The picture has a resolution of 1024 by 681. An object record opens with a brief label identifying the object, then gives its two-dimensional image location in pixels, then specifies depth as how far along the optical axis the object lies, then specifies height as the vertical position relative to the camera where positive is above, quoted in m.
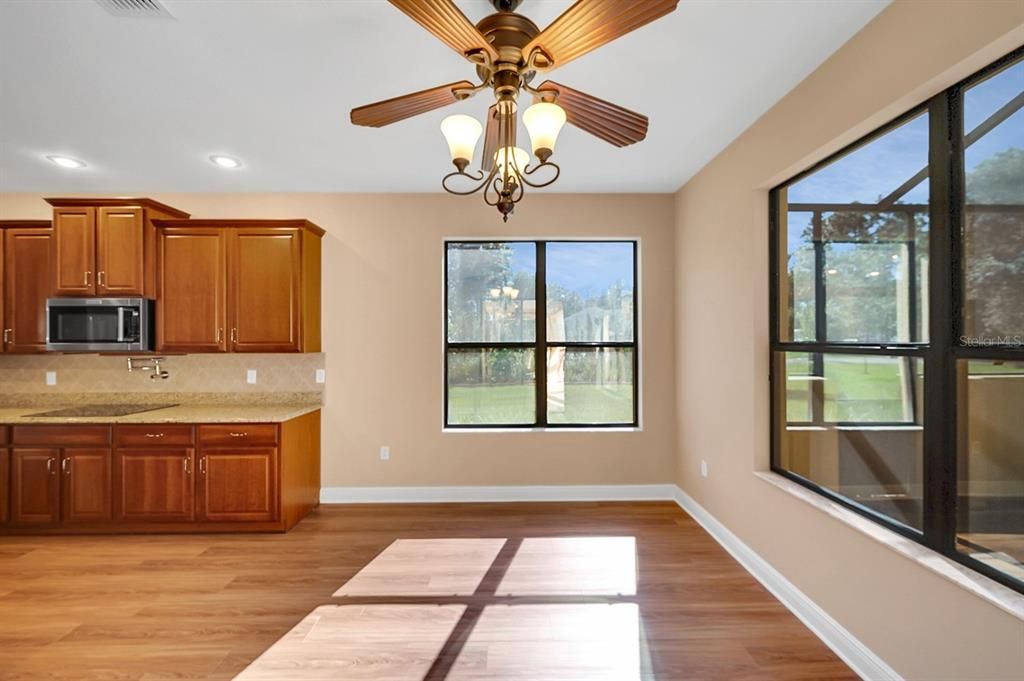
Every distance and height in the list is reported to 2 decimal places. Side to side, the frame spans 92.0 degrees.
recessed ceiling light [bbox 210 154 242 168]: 3.47 +1.29
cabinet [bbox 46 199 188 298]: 3.77 +0.74
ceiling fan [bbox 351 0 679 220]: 1.43 +0.92
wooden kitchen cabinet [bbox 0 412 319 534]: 3.56 -0.99
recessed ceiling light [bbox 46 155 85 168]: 3.48 +1.29
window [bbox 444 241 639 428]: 4.47 +0.06
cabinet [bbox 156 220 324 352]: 3.89 +0.44
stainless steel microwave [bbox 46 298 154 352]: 3.74 +0.12
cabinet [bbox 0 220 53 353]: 3.91 +0.45
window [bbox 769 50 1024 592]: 1.63 +0.06
